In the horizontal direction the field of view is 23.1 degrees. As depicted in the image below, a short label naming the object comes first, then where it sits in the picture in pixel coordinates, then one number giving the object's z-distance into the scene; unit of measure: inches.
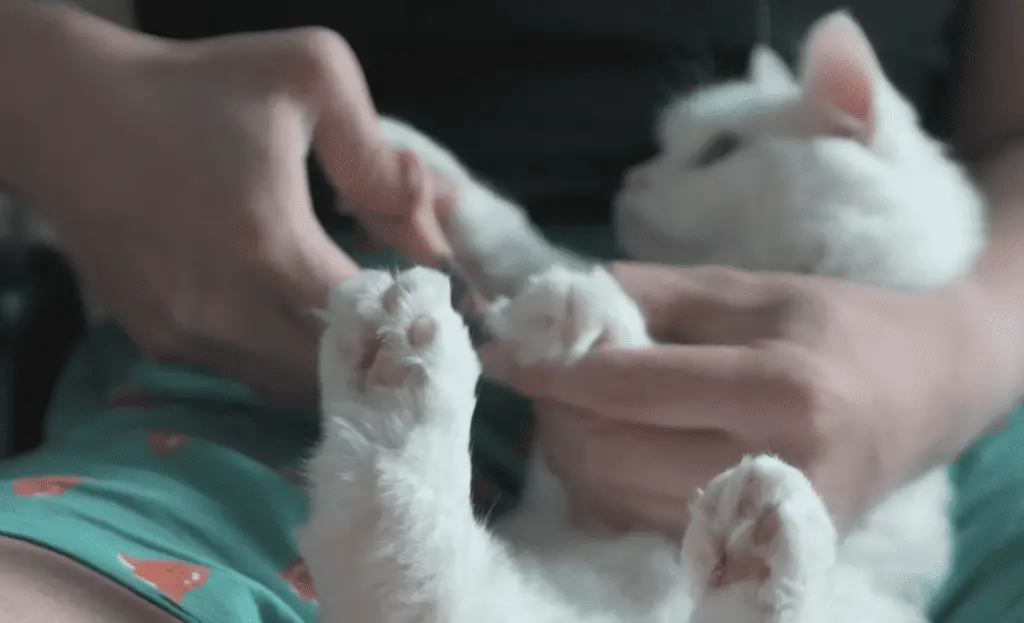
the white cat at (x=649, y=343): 23.4
